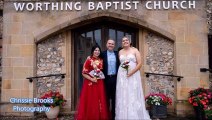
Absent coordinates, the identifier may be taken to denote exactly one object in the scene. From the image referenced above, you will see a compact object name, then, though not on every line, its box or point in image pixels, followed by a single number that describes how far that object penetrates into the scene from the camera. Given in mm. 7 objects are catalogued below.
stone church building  4737
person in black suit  3835
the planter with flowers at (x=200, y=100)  4261
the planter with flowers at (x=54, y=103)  4597
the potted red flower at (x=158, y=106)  4425
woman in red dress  3787
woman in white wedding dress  3743
